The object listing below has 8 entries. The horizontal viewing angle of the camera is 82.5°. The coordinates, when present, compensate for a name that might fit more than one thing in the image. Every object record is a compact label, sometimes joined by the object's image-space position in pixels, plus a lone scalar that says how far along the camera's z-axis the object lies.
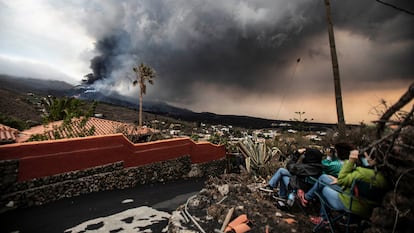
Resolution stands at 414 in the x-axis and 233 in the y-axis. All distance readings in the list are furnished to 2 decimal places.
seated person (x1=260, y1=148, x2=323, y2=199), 3.99
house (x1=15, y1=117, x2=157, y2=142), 9.59
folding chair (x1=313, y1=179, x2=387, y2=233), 2.92
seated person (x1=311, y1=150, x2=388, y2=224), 2.87
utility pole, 7.51
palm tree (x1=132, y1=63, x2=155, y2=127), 27.97
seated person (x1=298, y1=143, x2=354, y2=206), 3.67
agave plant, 9.31
